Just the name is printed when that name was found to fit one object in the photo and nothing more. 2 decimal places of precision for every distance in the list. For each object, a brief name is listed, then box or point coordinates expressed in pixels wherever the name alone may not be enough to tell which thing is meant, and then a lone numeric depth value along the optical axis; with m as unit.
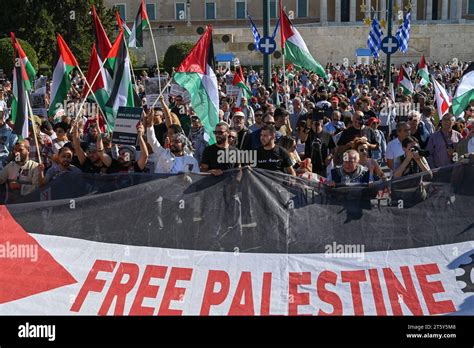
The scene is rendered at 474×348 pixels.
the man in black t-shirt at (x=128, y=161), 7.56
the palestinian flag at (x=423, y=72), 20.34
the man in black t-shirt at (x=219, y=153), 7.17
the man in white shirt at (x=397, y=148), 8.32
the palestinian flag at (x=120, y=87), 9.62
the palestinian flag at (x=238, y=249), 5.52
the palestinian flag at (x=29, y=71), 13.99
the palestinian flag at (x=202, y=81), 9.54
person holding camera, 6.97
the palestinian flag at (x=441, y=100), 12.68
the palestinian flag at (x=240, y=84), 15.03
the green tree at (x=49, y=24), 33.19
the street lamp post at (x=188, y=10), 63.67
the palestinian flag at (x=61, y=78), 10.30
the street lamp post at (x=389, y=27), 22.51
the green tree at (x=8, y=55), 29.02
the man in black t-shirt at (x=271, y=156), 7.18
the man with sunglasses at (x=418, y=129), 9.44
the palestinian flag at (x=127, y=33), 22.04
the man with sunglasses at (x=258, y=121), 10.48
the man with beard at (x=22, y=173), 6.98
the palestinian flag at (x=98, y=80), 9.91
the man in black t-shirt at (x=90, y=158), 7.66
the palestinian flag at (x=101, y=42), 10.69
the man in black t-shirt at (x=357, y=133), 9.29
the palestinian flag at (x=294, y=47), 12.44
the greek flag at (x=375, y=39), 27.30
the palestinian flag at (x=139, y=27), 15.10
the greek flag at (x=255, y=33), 20.64
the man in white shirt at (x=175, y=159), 7.40
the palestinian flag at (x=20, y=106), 8.58
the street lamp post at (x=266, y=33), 15.58
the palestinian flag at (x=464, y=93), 10.95
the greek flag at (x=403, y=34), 25.42
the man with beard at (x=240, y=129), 8.89
